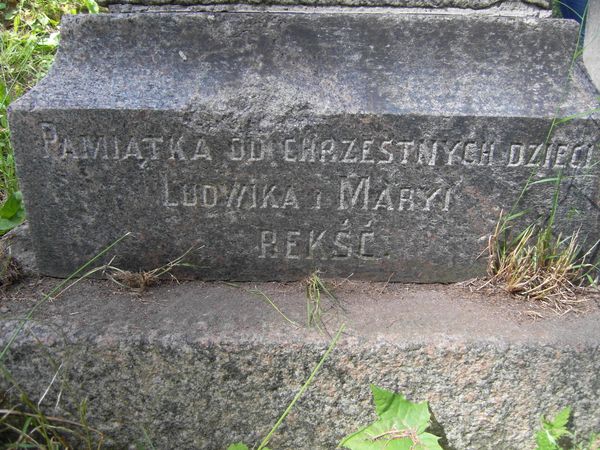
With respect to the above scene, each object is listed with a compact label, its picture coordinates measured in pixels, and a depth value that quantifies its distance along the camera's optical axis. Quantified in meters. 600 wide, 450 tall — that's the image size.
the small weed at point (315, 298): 0.70
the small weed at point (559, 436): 0.67
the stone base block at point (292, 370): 0.67
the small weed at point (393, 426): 0.65
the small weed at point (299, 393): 0.67
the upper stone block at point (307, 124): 0.69
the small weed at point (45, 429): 0.67
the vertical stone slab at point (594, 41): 0.89
